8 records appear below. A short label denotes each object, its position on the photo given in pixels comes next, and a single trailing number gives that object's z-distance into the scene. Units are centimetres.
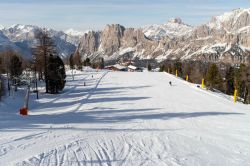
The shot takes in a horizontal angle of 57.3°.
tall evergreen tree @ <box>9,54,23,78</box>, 4227
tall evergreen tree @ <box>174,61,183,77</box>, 8700
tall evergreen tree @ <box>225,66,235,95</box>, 6574
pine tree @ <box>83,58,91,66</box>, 10690
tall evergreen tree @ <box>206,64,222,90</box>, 6219
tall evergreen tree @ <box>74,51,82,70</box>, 9235
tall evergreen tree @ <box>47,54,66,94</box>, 3431
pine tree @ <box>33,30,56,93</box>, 3508
